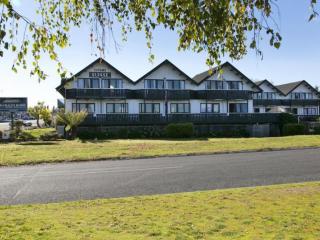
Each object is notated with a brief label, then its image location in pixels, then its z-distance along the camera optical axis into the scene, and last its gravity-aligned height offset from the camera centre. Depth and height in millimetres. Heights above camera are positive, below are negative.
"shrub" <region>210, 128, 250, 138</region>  46344 -1257
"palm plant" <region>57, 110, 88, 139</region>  38656 +501
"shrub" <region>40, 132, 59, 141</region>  37031 -1058
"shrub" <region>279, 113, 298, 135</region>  49594 +291
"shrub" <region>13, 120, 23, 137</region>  37441 -99
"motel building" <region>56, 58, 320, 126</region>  46031 +3244
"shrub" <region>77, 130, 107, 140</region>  40594 -1043
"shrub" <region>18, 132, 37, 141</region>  36094 -1028
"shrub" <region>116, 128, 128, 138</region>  42281 -938
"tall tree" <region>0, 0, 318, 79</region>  5137 +1424
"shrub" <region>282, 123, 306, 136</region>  47188 -908
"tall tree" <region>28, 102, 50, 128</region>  66812 +2531
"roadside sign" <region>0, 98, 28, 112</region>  38250 +2102
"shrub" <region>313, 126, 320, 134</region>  47906 -1094
